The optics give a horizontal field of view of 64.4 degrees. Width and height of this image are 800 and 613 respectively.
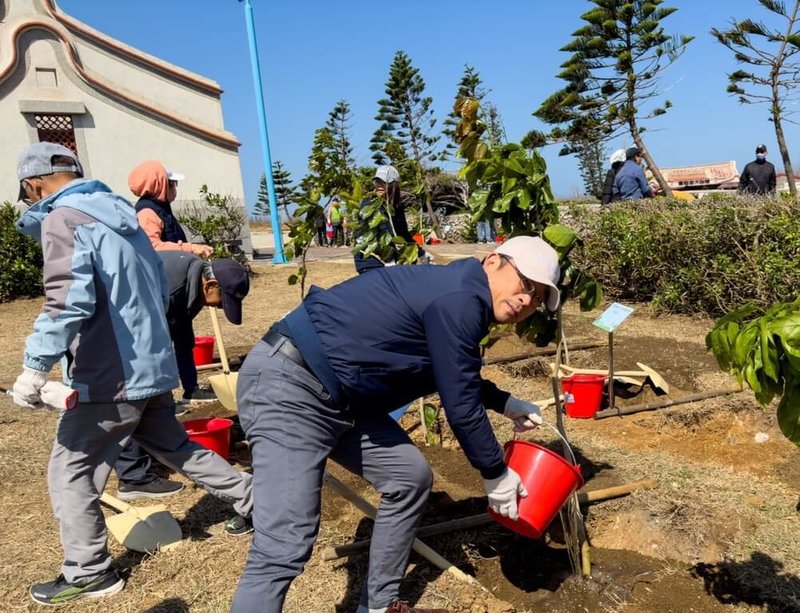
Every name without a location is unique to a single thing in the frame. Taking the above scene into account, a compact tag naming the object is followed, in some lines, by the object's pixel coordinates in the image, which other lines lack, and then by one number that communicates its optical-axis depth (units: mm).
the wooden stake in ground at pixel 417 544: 2521
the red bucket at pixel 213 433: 3475
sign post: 3748
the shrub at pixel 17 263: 10023
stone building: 11992
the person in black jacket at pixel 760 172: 9643
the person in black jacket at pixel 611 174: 8688
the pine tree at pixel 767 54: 12578
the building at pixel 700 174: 45469
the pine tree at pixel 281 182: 45359
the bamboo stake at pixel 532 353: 5477
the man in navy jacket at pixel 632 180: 8438
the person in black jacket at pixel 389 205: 4379
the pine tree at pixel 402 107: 27953
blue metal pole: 14344
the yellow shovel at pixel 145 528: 2830
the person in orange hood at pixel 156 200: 4176
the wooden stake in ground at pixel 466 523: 2703
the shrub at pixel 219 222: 12047
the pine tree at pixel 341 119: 30155
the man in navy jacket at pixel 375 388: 1868
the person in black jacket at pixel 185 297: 3248
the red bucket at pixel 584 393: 4223
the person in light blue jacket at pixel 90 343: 2338
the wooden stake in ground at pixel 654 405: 4211
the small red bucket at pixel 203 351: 5957
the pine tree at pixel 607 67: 15984
